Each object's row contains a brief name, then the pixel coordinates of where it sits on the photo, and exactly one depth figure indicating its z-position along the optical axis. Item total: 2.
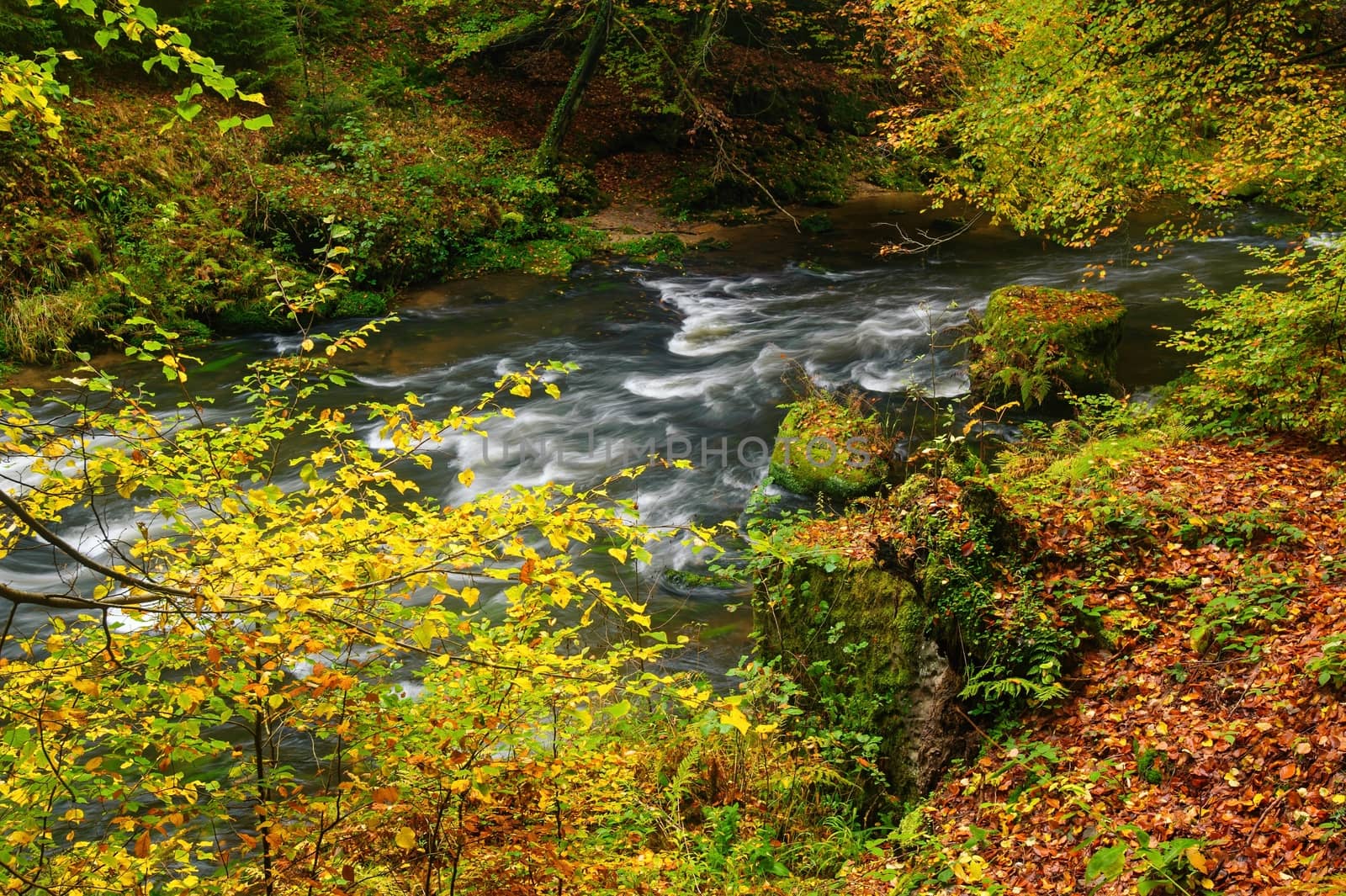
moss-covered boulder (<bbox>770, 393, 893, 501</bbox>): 8.14
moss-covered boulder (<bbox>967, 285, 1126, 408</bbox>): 9.50
